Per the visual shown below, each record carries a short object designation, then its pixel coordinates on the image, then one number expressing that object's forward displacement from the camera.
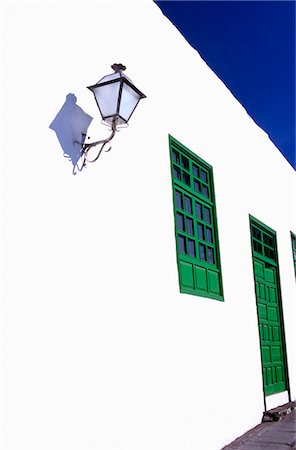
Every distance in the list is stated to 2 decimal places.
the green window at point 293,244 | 9.61
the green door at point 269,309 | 7.15
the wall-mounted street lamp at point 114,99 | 3.69
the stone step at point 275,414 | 6.52
